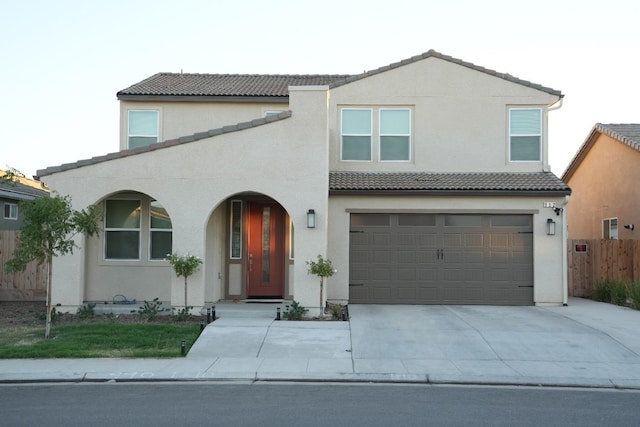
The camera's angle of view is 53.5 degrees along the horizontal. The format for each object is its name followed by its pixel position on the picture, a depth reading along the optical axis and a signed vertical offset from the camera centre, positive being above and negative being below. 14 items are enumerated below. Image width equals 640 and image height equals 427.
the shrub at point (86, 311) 13.74 -1.43
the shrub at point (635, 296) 16.01 -1.14
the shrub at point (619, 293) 16.91 -1.13
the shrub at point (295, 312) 13.62 -1.39
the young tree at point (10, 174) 13.60 +1.54
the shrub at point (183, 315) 13.50 -1.47
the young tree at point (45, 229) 11.71 +0.31
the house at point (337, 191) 14.16 +1.34
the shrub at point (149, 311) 13.68 -1.40
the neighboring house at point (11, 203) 24.02 +1.65
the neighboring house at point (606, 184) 20.72 +2.40
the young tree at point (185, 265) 13.58 -0.39
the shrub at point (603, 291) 17.69 -1.15
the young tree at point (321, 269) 13.75 -0.46
